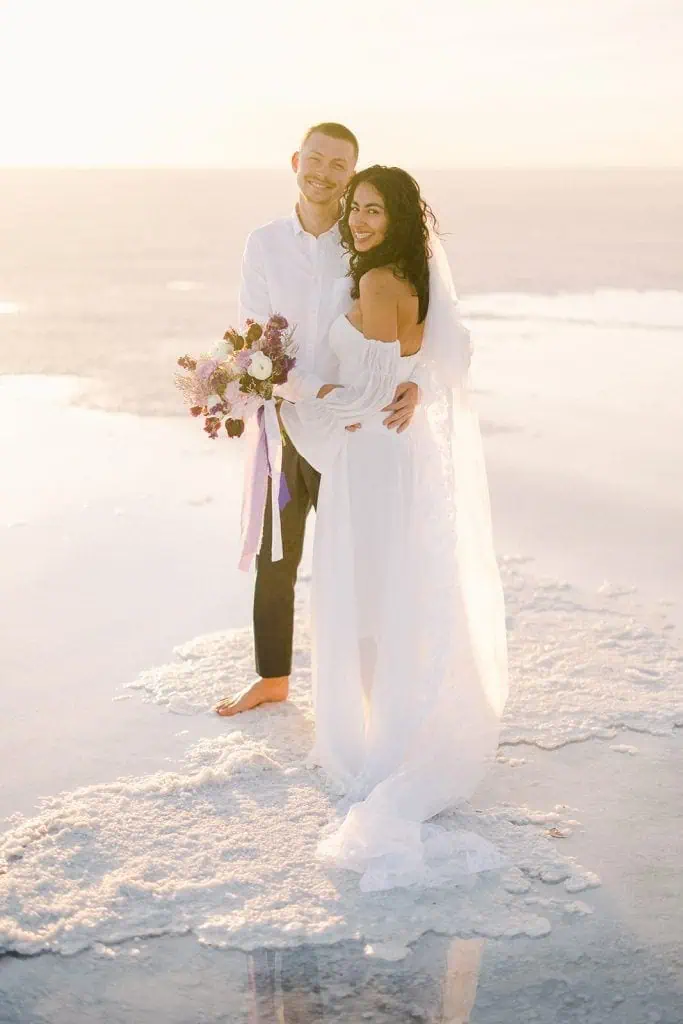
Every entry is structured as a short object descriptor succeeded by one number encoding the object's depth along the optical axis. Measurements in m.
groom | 4.07
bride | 3.77
